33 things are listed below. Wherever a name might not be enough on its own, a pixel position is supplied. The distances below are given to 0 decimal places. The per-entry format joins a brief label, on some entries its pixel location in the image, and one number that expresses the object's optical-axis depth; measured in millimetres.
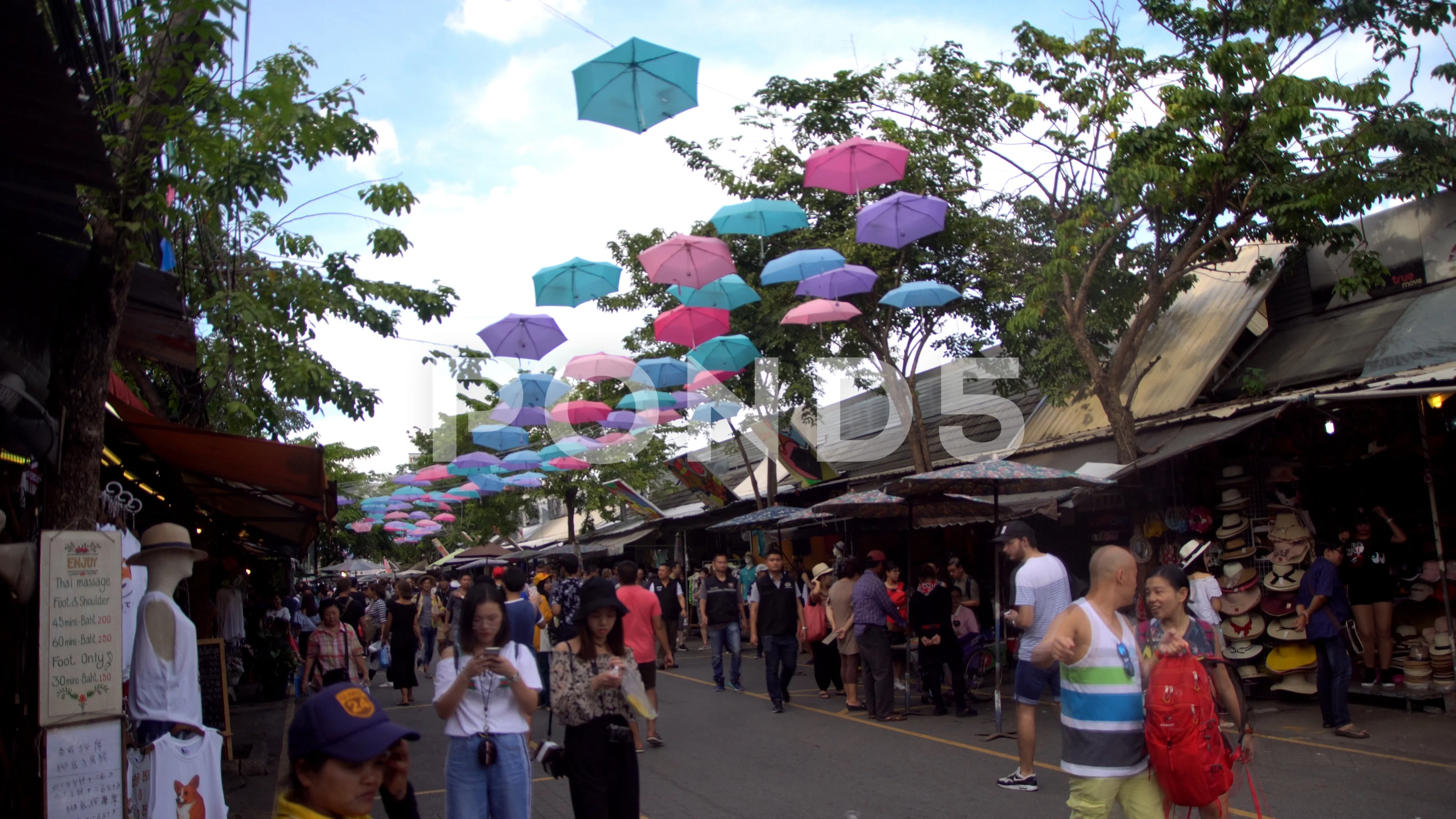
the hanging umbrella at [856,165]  12820
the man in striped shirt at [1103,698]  4344
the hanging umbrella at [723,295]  15117
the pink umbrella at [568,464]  23672
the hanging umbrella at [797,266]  13656
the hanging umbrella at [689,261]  13555
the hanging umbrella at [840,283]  14375
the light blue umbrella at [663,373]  17969
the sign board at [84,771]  4633
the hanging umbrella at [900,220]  13344
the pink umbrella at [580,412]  19406
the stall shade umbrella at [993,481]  10133
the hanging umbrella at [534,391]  18953
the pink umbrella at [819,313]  14484
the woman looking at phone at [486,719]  4695
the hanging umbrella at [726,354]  16234
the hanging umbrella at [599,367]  17703
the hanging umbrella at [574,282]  14586
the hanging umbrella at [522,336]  16734
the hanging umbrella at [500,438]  23453
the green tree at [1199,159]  11266
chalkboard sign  9867
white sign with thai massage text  4684
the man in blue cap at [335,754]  2502
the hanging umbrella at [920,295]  14219
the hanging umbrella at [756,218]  13500
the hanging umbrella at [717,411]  19406
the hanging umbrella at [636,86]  10077
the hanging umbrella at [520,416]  19391
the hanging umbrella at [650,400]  18531
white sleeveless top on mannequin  5133
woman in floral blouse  4895
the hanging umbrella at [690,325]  15602
